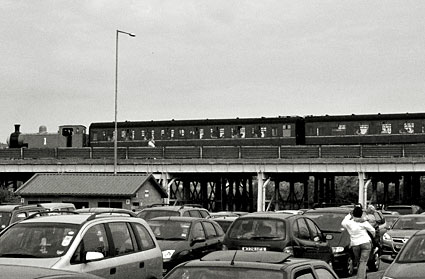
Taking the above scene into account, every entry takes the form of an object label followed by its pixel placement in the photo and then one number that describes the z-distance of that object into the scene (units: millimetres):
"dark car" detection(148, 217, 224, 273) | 16250
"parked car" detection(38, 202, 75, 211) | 24781
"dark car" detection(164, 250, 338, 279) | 7312
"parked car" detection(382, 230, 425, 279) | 10945
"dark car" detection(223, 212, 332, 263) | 15436
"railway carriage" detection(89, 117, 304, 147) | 63594
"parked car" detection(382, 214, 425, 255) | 22891
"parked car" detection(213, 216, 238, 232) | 23172
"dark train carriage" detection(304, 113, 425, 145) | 59375
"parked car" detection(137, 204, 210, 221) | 22953
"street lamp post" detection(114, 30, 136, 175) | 49375
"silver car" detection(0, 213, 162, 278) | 10250
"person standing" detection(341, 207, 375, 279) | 16547
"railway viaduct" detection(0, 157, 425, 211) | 53531
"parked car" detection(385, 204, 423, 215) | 40703
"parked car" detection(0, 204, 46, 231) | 21891
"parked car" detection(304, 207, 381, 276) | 18781
